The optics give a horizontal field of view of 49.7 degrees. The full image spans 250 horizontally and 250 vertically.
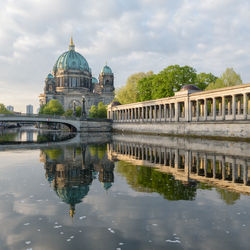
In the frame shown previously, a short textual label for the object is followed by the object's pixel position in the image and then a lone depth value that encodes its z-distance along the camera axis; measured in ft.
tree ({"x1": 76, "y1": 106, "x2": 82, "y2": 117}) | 407.97
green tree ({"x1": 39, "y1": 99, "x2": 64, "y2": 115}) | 407.85
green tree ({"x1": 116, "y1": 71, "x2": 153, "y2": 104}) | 293.64
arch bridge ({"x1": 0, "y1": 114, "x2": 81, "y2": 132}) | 231.11
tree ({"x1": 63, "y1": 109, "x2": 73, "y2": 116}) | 400.67
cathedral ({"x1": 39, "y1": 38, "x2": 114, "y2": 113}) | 511.81
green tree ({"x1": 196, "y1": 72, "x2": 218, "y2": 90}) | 231.16
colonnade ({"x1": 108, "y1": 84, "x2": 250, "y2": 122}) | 144.67
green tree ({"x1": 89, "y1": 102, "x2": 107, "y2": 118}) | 342.05
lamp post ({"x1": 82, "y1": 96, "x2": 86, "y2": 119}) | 273.13
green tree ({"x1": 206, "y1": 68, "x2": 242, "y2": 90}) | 201.82
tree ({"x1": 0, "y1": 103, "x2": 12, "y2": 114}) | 472.24
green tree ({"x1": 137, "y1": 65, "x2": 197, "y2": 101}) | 223.10
